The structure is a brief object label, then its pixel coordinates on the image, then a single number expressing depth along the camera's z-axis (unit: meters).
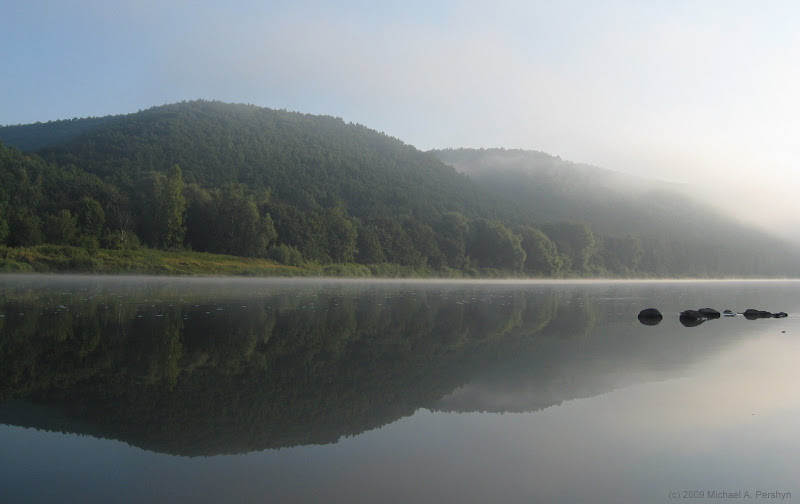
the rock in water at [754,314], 25.50
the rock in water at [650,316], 21.83
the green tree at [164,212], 67.00
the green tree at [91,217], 63.31
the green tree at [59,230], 58.31
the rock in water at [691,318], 22.12
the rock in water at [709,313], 24.94
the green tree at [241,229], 71.62
